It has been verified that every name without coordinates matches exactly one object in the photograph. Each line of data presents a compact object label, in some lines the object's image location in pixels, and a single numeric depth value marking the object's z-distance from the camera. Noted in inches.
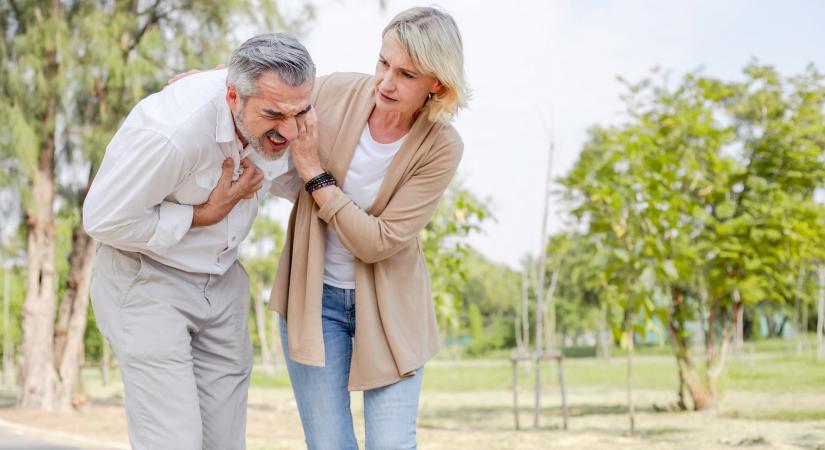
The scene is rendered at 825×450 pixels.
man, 88.4
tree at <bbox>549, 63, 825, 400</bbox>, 307.1
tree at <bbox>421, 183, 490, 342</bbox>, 350.0
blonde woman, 93.4
